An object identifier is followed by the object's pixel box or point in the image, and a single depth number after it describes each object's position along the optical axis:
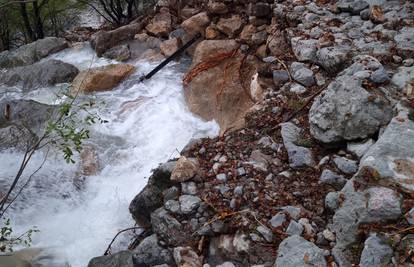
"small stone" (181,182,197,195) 3.83
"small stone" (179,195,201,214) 3.63
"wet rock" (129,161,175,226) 4.18
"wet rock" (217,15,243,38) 6.87
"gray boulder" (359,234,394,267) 2.64
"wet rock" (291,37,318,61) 4.74
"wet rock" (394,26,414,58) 4.11
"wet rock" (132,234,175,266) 3.51
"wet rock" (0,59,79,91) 8.15
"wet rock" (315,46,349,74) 4.36
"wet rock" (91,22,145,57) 8.92
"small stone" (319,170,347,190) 3.35
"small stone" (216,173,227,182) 3.83
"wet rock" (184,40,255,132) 5.83
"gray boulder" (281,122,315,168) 3.68
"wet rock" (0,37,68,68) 9.34
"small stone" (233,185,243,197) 3.58
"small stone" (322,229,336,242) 3.01
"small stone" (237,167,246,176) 3.79
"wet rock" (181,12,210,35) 7.51
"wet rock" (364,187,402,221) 2.83
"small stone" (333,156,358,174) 3.39
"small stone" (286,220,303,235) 3.14
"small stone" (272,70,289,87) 4.79
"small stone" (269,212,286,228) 3.25
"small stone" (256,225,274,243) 3.18
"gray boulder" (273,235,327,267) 2.85
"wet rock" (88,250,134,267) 3.70
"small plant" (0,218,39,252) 3.67
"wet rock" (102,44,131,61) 8.39
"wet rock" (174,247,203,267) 3.33
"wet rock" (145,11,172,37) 8.51
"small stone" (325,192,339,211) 3.18
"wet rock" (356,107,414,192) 3.02
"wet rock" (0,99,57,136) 6.53
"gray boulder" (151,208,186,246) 3.55
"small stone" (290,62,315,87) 4.52
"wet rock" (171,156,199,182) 3.95
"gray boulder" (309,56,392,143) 3.55
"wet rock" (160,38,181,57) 7.92
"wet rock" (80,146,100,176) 5.68
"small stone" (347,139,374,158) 3.46
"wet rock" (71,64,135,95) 7.42
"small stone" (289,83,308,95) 4.48
